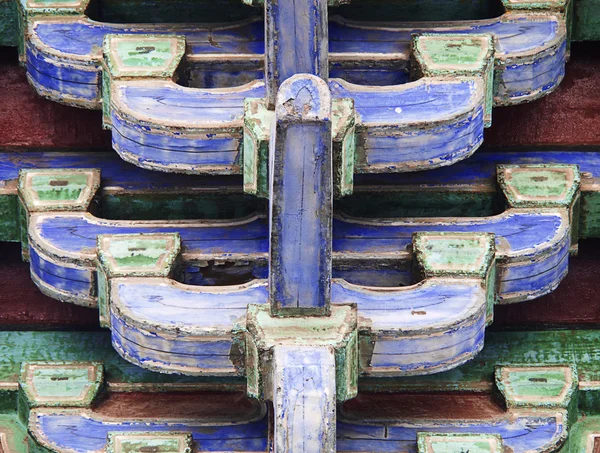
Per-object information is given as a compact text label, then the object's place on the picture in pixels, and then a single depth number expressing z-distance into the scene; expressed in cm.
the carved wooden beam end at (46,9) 722
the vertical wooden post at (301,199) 591
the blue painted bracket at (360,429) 673
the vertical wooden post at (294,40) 637
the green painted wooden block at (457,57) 686
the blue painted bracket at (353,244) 684
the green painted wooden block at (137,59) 687
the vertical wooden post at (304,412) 608
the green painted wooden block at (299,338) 624
